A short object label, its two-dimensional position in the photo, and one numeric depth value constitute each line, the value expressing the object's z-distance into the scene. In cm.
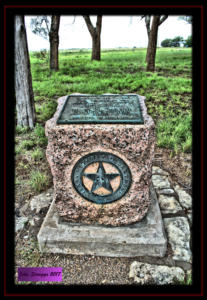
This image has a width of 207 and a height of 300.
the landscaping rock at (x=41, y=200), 268
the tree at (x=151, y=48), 761
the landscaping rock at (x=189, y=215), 245
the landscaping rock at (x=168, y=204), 256
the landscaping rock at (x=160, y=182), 295
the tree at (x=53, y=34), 675
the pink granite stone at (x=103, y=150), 196
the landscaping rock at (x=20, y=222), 245
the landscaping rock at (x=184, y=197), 267
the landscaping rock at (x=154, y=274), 193
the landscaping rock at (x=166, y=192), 282
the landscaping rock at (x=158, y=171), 321
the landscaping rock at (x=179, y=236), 212
